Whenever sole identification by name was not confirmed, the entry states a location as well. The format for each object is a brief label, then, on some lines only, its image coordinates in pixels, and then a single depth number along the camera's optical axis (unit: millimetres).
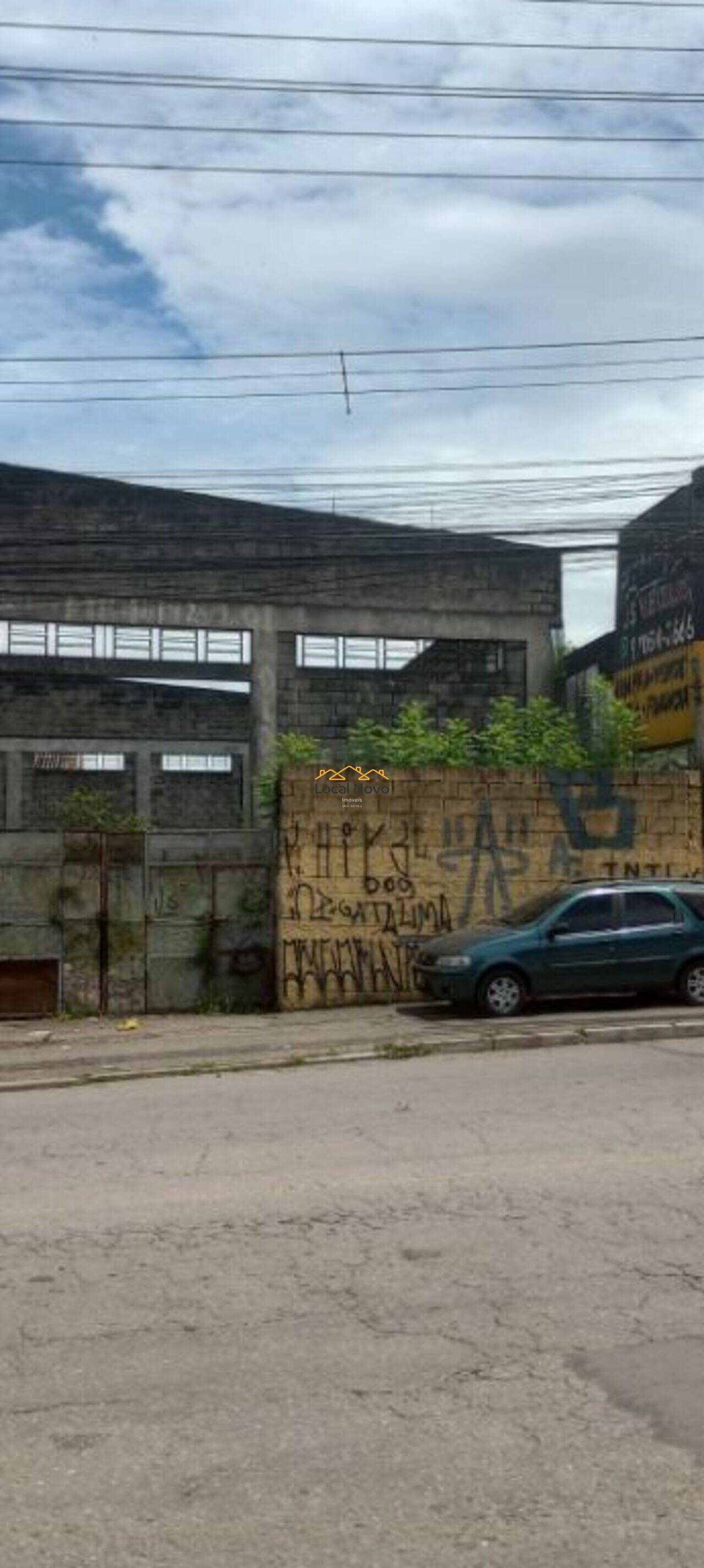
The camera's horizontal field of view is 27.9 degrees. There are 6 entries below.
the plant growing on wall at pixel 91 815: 27562
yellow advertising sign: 23312
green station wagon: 15422
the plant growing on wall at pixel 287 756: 21234
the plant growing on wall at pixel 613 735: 23609
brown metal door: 16594
